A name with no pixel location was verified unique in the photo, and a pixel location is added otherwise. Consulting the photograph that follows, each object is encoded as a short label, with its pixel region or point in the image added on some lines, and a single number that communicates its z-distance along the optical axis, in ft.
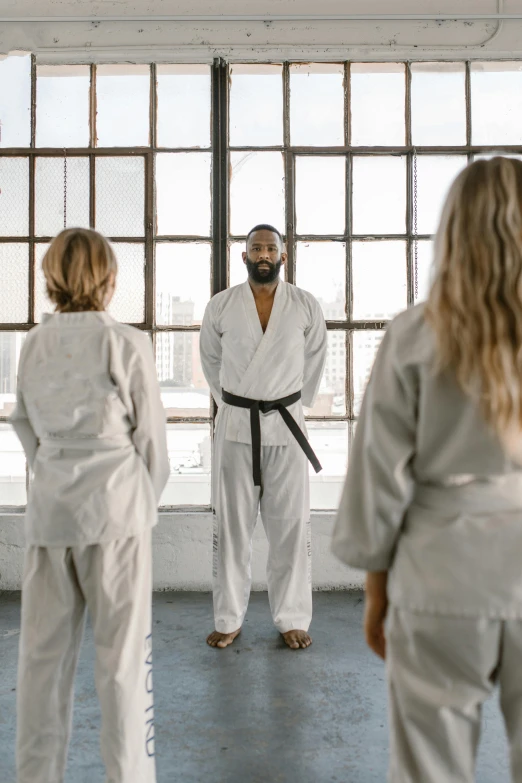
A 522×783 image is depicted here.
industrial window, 11.98
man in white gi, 9.82
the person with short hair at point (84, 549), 5.32
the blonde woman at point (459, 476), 3.43
